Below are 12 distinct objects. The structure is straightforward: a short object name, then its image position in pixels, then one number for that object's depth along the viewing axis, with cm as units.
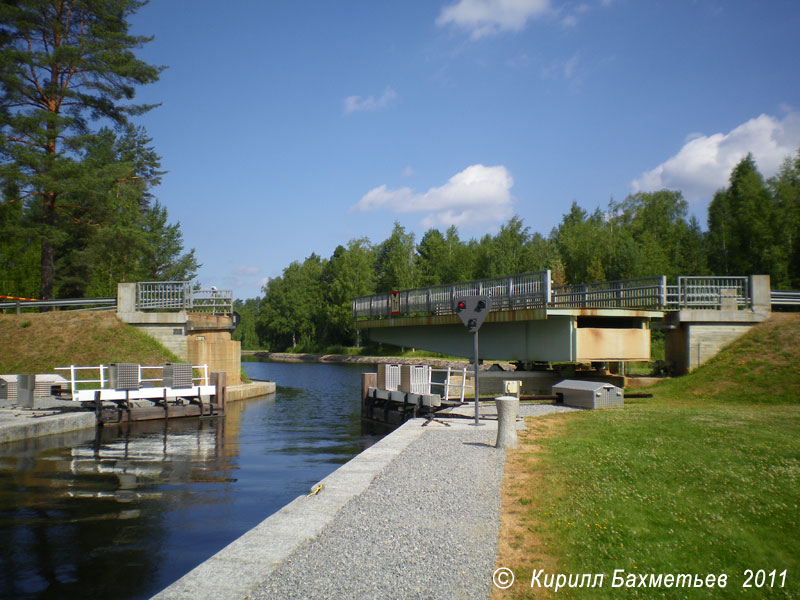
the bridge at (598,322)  2238
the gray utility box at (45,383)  2550
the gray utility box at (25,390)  2269
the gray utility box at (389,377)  2555
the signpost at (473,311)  1585
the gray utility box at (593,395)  1931
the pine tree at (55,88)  3531
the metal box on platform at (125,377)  2386
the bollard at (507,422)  1277
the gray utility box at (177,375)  2556
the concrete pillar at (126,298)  3184
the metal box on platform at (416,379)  2297
